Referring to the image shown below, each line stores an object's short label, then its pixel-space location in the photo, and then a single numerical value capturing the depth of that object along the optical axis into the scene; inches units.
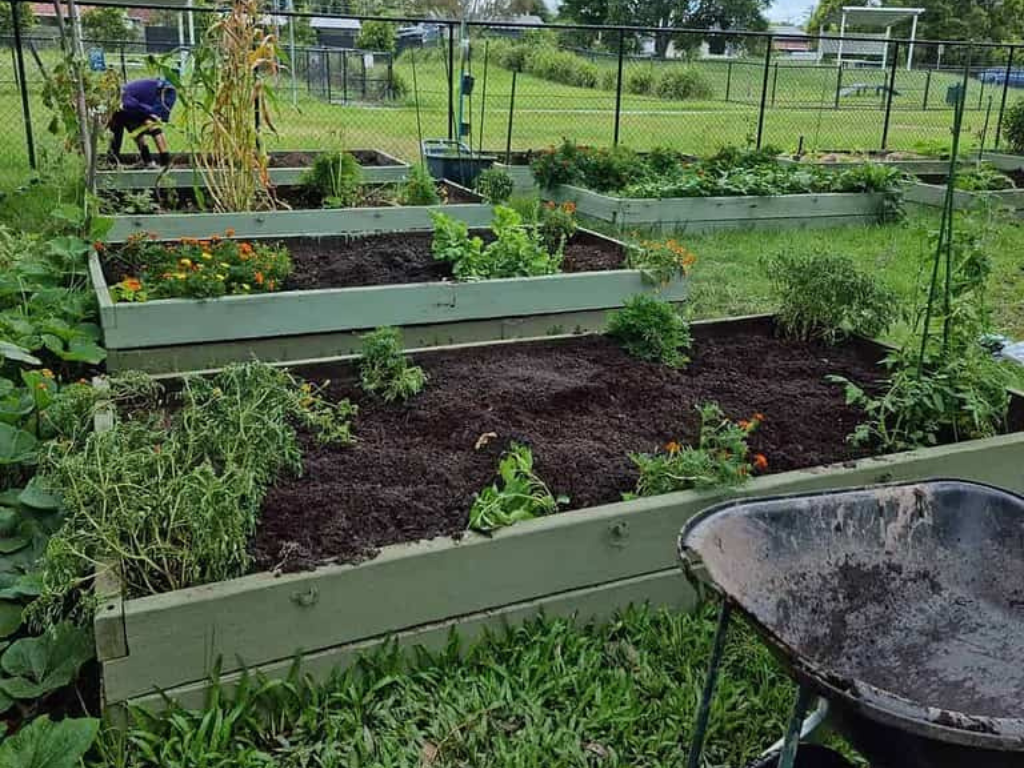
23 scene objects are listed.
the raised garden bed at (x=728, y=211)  306.8
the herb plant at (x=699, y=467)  103.5
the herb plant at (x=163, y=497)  84.1
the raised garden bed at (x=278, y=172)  274.4
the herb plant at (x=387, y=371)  130.3
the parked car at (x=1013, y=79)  711.1
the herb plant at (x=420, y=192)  261.4
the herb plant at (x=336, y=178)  271.4
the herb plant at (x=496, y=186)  261.4
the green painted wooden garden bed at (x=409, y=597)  79.7
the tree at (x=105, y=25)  962.7
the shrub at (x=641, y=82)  1076.5
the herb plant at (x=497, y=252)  191.6
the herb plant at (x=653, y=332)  150.5
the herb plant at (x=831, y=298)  157.8
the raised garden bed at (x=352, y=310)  159.6
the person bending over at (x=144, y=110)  321.1
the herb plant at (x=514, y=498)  94.2
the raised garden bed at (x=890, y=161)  415.0
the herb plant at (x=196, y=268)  163.6
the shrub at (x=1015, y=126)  498.3
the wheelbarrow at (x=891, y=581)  66.2
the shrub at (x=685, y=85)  1023.0
